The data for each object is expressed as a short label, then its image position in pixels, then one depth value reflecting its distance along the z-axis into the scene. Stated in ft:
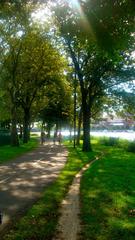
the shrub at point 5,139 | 71.55
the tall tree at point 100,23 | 15.26
